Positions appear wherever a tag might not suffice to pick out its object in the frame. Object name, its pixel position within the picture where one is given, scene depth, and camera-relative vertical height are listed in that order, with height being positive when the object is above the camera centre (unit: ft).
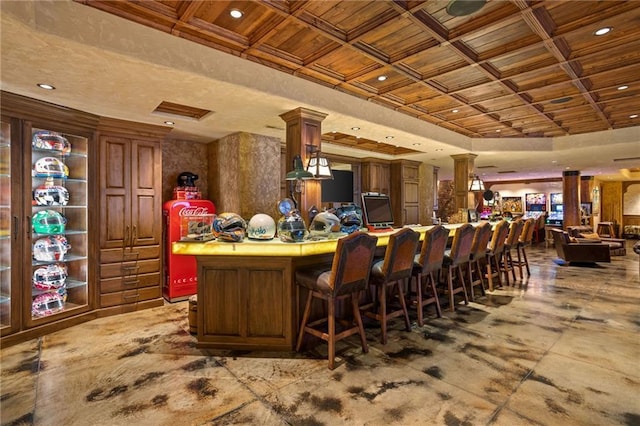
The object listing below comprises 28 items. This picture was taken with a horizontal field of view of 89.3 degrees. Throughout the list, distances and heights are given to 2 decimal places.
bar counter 9.50 -2.54
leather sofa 23.73 -3.03
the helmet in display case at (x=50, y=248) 11.46 -1.22
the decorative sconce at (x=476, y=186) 22.12 +1.74
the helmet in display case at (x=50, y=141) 11.31 +2.63
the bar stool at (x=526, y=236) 19.72 -1.57
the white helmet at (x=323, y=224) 10.37 -0.38
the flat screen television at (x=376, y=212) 12.66 +0.00
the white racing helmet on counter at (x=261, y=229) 9.60 -0.48
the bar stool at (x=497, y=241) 16.14 -1.56
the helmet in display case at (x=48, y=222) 11.44 -0.27
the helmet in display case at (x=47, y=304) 11.35 -3.23
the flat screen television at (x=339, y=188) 23.91 +1.86
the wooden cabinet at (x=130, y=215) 13.39 -0.04
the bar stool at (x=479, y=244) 14.57 -1.52
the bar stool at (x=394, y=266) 9.84 -1.72
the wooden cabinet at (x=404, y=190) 28.12 +1.90
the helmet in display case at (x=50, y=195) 11.43 +0.72
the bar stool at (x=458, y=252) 12.91 -1.66
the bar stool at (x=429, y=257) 11.34 -1.65
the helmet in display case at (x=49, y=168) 11.37 +1.68
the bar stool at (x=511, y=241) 17.65 -1.68
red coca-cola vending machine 15.48 -1.99
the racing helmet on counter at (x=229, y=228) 9.37 -0.43
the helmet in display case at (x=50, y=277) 11.51 -2.26
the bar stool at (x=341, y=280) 8.44 -1.85
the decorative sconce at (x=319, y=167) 11.89 +1.69
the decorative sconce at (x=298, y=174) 10.80 +1.29
